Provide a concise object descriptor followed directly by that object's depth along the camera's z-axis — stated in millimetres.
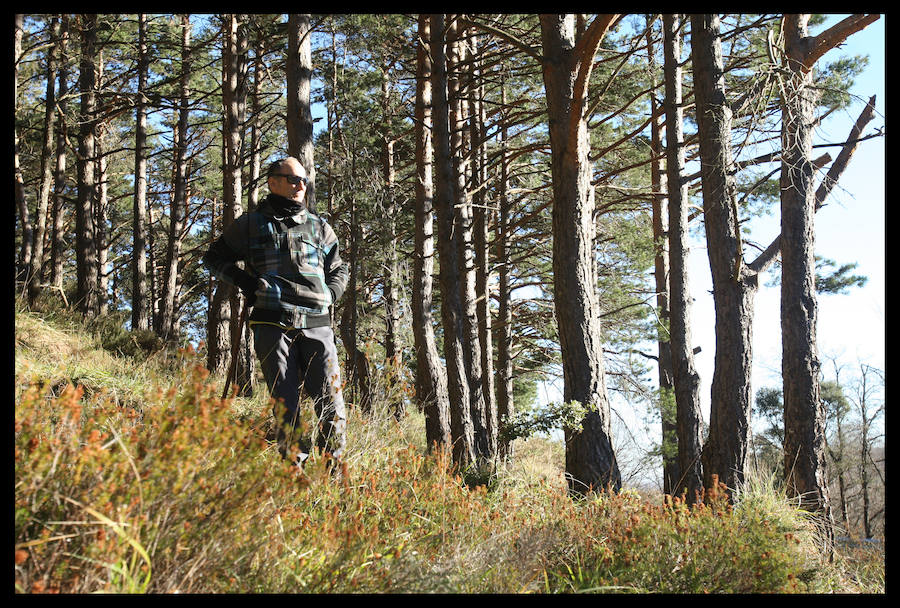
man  4113
